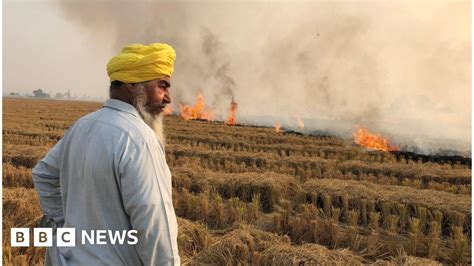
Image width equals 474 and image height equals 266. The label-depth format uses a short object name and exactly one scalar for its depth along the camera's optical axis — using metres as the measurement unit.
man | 1.82
